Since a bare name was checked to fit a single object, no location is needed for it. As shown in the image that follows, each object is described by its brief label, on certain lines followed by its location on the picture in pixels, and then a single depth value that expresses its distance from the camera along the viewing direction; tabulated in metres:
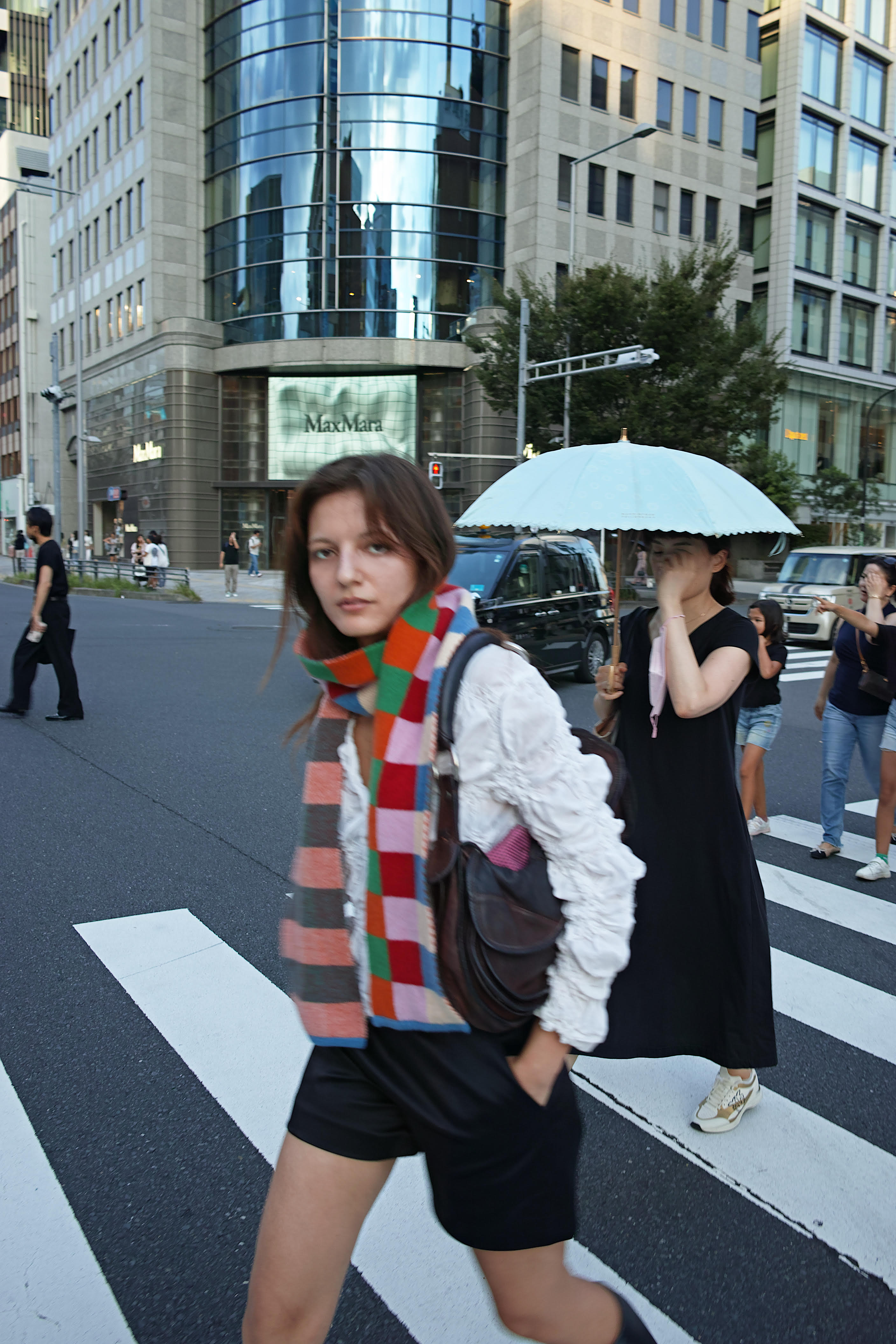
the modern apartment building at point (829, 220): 44.69
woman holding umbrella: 2.64
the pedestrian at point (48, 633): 8.85
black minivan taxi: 10.95
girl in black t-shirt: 6.07
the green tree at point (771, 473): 29.42
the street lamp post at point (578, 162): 24.08
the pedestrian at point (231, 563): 27.97
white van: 18.59
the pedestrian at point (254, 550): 36.34
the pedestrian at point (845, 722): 5.81
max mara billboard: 40.47
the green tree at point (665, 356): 27.14
